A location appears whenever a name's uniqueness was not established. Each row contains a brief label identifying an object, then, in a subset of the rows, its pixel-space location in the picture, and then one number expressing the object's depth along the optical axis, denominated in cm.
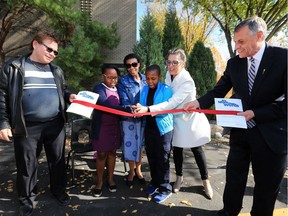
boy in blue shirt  306
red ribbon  296
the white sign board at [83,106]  286
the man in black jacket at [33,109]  262
